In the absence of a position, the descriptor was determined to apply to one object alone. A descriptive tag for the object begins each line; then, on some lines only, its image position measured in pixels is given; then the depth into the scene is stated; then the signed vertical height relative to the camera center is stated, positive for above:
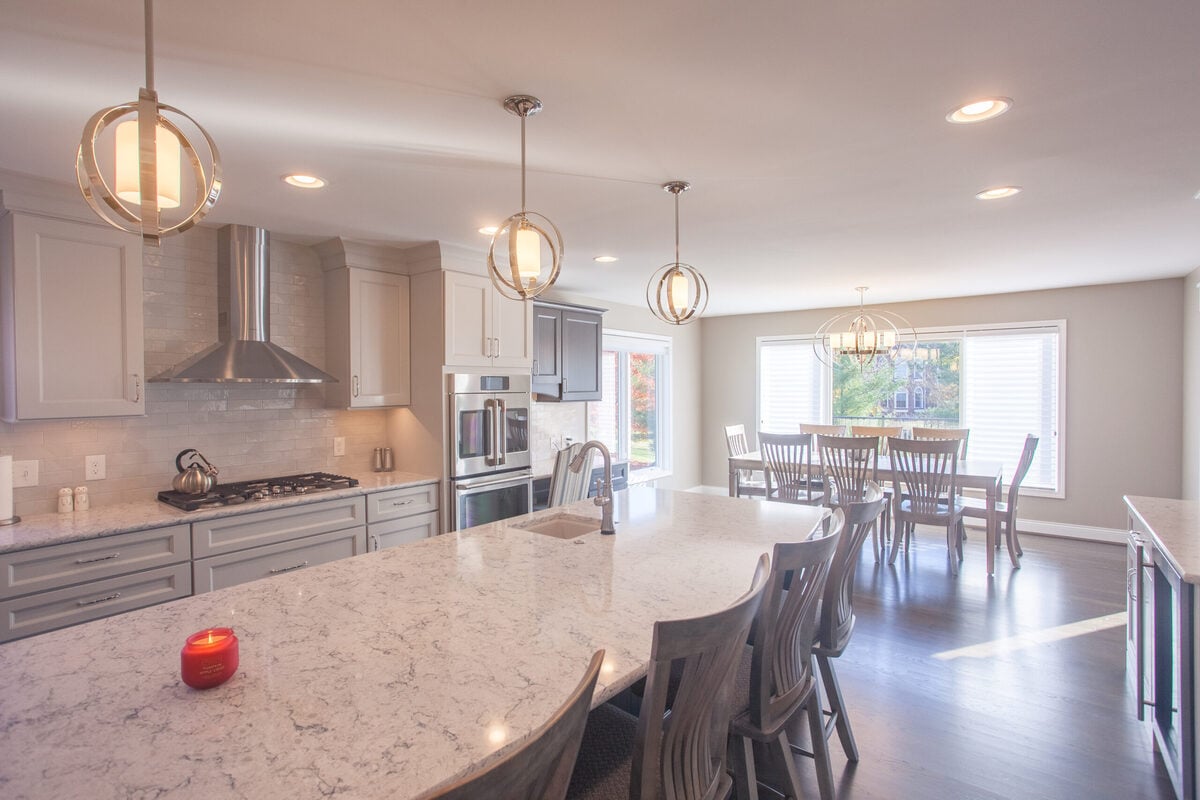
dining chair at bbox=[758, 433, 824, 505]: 4.92 -0.63
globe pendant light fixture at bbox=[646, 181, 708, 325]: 2.60 +0.45
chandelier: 5.45 +0.57
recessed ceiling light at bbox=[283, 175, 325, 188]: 2.58 +0.94
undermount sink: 2.53 -0.57
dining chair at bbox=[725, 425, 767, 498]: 5.60 -0.59
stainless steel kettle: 3.03 -0.41
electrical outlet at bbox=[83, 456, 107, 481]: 2.91 -0.35
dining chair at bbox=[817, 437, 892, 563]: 4.60 -0.59
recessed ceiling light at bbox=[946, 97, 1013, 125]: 1.90 +0.93
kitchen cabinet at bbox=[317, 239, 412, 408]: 3.70 +0.44
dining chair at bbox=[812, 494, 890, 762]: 1.99 -0.67
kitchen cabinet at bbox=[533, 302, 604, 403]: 4.89 +0.36
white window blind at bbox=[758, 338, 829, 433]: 7.05 +0.07
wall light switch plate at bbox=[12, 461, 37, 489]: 2.70 -0.35
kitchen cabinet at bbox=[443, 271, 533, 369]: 3.87 +0.47
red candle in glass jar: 1.12 -0.50
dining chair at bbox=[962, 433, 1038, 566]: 4.69 -0.94
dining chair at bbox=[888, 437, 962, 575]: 4.48 -0.71
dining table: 4.45 -0.67
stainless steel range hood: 3.11 +0.43
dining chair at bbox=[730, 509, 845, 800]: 1.50 -0.76
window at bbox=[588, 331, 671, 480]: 6.46 -0.13
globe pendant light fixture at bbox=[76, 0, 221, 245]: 1.05 +0.42
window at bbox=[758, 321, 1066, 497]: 5.70 +0.03
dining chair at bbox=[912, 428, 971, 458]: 5.54 -0.41
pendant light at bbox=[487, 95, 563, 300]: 1.91 +0.47
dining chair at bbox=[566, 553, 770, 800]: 1.06 -0.68
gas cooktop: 2.88 -0.50
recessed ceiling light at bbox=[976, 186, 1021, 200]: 2.75 +0.93
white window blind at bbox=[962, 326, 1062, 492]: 5.68 -0.05
